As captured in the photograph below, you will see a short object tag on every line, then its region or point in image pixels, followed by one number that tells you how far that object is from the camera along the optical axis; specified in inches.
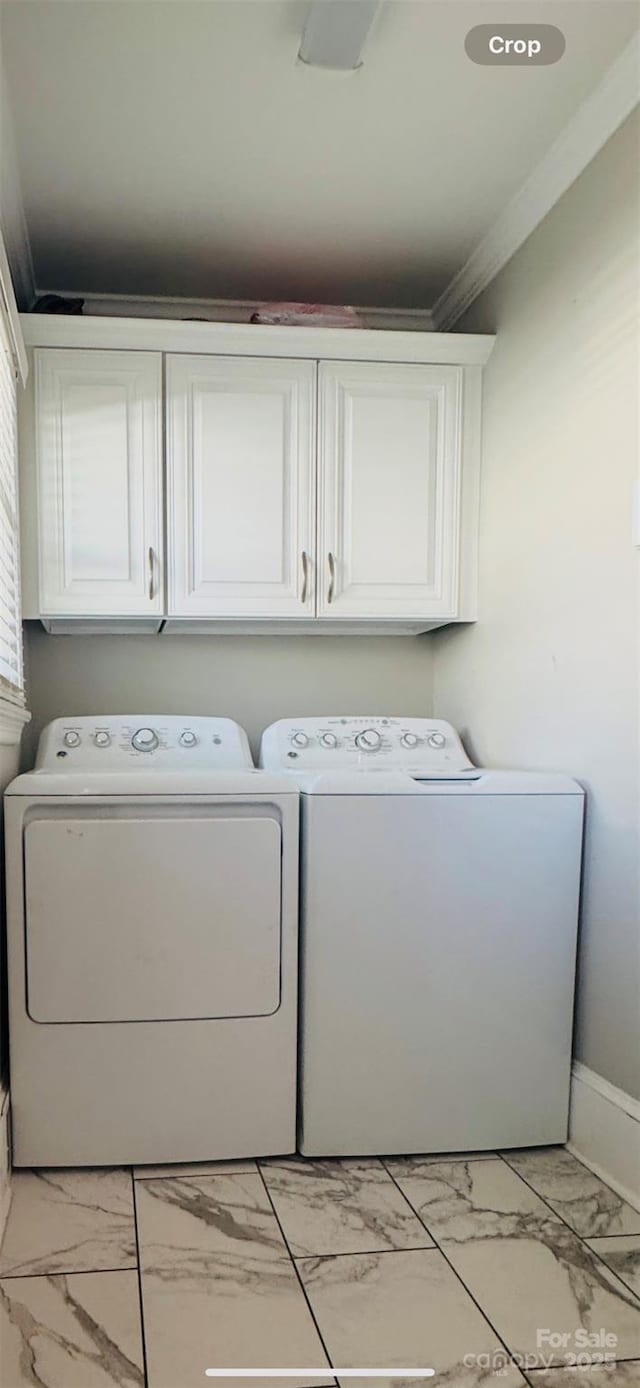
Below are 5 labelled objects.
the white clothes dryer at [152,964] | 77.4
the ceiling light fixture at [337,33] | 63.8
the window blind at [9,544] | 82.6
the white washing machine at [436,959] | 80.0
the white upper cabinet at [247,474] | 99.9
